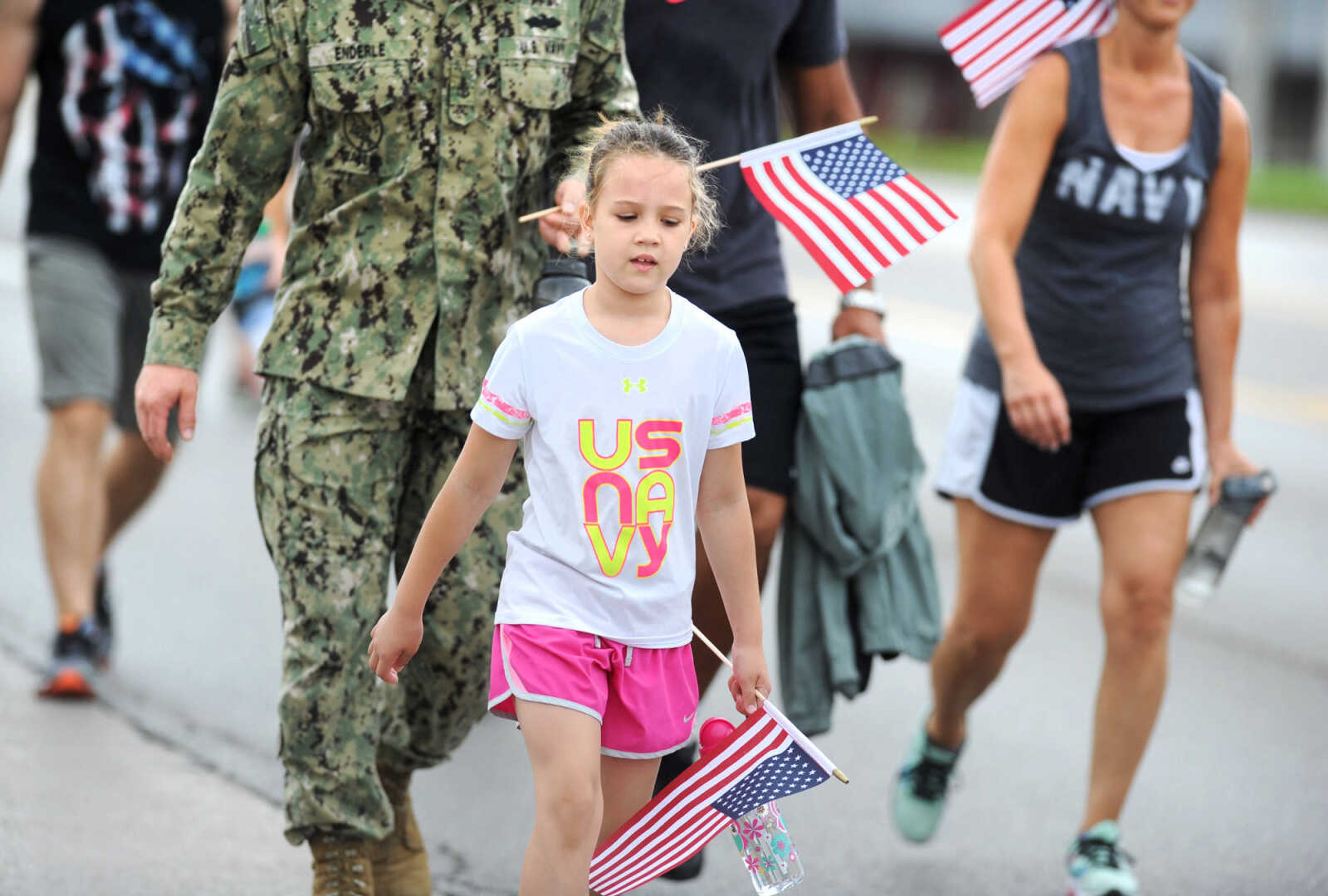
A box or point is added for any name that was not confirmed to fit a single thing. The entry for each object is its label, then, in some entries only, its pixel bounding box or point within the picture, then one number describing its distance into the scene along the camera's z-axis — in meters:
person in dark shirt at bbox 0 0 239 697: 11.68
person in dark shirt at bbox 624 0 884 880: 8.51
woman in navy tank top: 9.06
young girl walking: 6.26
